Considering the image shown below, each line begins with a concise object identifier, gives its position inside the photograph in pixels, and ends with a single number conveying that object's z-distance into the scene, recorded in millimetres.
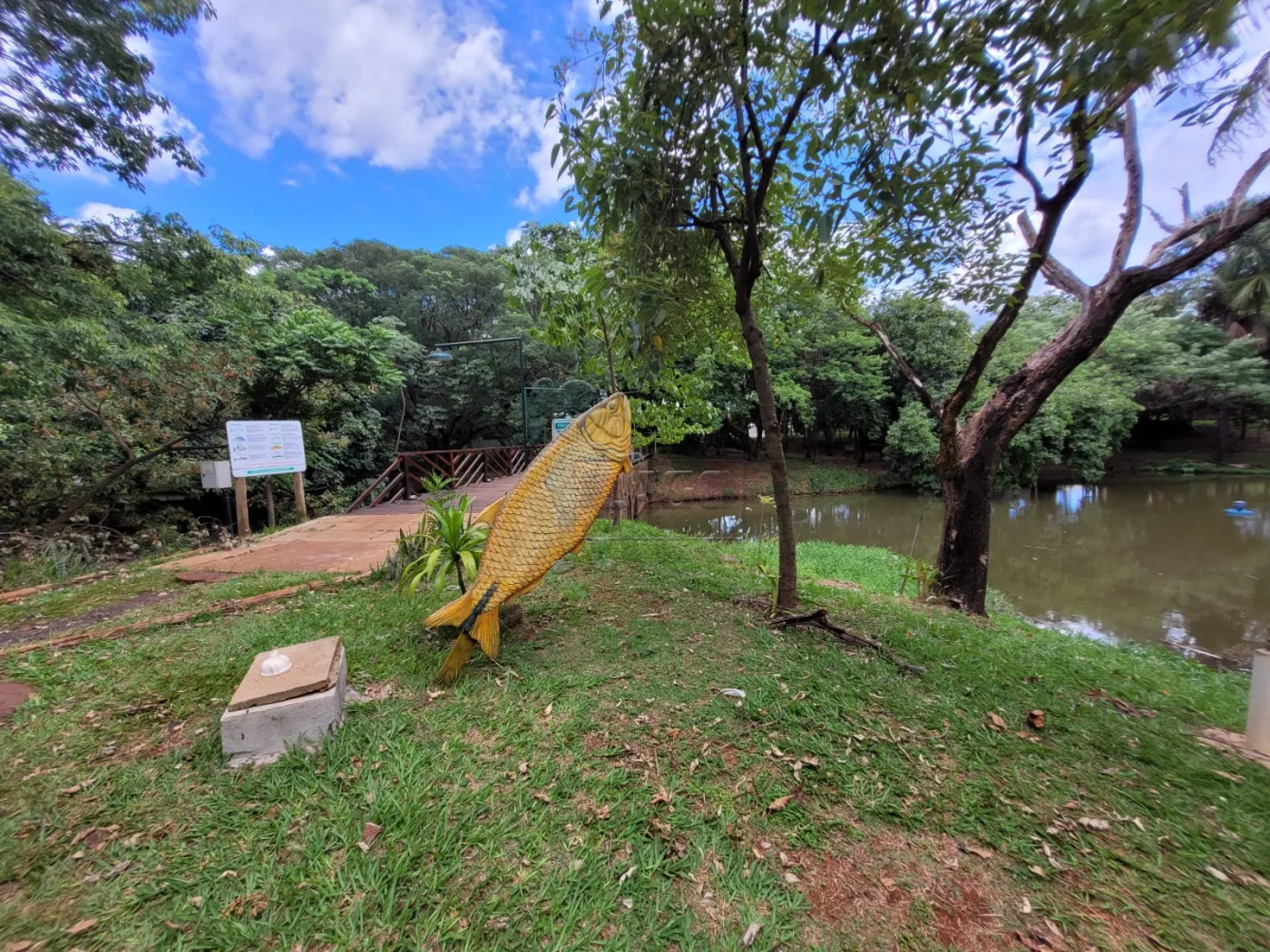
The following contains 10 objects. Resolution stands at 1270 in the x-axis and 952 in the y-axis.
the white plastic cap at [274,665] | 1983
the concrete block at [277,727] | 1780
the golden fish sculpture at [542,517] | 2330
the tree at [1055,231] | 1435
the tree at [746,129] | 2014
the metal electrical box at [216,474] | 6414
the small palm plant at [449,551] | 2861
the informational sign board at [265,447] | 6266
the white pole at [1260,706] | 2034
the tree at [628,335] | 2797
